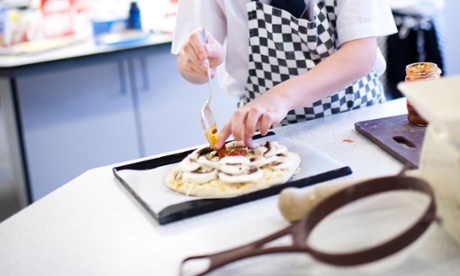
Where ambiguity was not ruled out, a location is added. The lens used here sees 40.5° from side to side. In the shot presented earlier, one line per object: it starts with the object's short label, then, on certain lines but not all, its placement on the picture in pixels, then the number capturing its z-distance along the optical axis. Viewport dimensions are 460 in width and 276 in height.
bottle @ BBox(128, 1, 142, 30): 2.95
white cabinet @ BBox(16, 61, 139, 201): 2.58
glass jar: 1.31
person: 1.31
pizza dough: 1.07
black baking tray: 1.02
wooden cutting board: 1.15
